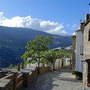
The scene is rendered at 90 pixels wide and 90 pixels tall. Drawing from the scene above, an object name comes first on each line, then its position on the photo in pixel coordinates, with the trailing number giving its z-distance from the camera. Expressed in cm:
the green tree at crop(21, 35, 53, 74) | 1648
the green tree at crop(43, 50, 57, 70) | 2322
